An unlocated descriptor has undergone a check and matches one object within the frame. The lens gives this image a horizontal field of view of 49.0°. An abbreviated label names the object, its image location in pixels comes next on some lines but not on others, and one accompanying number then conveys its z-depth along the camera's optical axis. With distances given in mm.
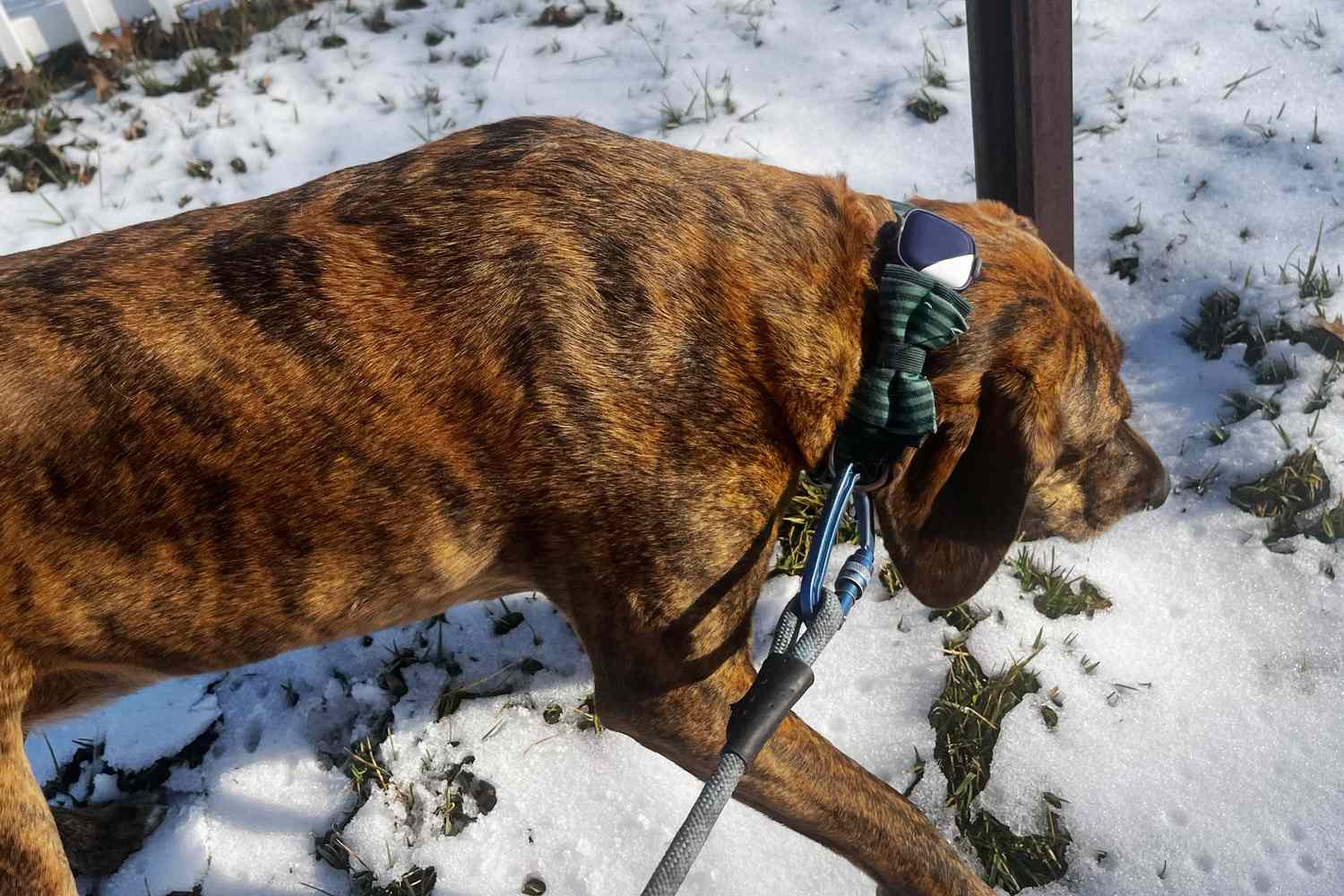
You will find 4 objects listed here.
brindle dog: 786
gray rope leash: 703
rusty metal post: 1138
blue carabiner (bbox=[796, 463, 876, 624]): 816
